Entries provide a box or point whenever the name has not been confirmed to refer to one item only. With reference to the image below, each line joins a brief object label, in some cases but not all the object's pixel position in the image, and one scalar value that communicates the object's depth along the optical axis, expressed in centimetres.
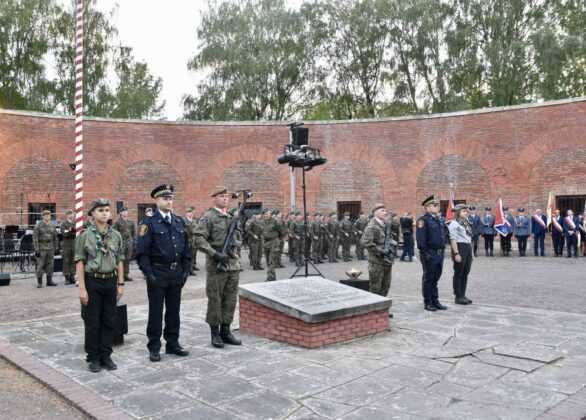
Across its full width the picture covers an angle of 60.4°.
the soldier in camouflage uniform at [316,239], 1717
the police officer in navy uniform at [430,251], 822
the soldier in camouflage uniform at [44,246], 1181
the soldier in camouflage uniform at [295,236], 1646
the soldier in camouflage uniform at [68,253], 1219
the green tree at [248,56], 3231
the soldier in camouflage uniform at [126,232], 1269
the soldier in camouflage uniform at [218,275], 606
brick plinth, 597
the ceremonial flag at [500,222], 1784
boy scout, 524
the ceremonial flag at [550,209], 1816
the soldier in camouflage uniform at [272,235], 1374
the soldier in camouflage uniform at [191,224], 1415
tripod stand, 955
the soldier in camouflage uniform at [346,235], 1830
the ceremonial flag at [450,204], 1822
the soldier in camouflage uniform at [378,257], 768
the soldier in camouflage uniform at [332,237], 1764
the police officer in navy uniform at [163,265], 560
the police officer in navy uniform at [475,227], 1886
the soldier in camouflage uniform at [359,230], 1808
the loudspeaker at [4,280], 1194
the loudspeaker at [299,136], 1138
